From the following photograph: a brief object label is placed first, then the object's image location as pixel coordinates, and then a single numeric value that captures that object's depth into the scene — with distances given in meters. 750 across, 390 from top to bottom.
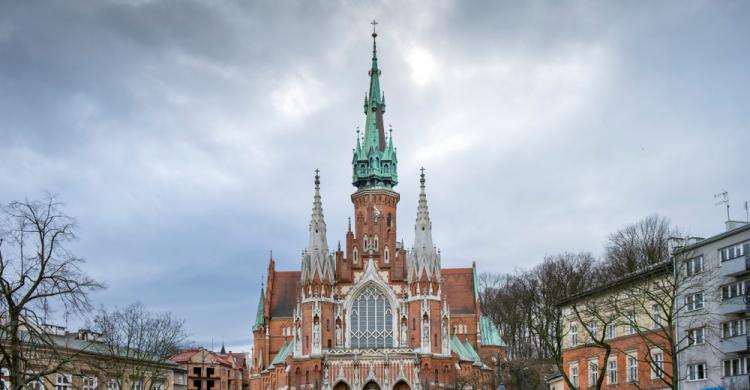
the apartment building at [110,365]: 31.29
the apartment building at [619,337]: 51.44
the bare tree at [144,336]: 68.88
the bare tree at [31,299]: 30.06
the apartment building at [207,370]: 124.25
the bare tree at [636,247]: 63.05
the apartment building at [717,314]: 48.31
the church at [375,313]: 85.06
